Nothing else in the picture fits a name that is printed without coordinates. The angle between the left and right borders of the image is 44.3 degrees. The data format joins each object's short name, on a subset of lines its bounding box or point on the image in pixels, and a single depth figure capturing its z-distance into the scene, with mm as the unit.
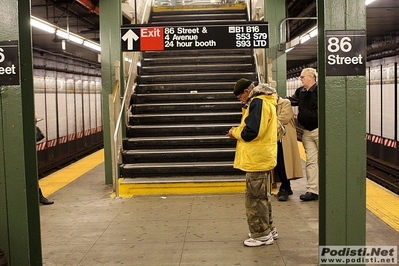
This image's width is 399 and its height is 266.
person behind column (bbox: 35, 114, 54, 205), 6548
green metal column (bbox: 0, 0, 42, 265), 3350
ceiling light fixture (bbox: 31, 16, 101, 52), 6926
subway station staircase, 7402
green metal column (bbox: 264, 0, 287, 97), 8000
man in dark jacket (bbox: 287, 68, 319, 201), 6320
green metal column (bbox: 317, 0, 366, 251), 3295
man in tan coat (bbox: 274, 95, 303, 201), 6398
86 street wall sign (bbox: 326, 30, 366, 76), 3268
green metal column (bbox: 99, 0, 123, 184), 7785
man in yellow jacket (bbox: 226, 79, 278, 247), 4367
